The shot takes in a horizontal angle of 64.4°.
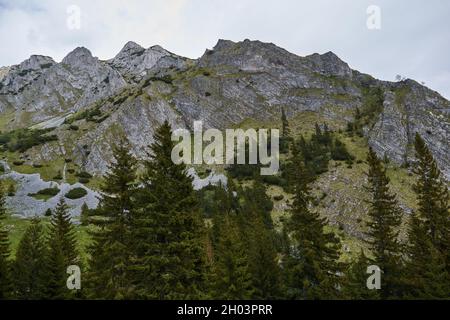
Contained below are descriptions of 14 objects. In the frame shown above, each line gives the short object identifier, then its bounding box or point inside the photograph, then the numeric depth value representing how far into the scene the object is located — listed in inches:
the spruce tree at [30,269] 1337.4
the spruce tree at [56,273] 1299.2
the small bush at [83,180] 4121.6
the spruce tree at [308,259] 1242.6
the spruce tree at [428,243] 1182.3
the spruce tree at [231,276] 1268.5
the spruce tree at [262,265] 1605.6
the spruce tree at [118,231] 980.6
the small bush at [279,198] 3668.8
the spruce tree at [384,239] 1337.4
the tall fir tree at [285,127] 5059.1
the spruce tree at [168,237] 960.9
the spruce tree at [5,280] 1296.8
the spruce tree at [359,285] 1298.0
